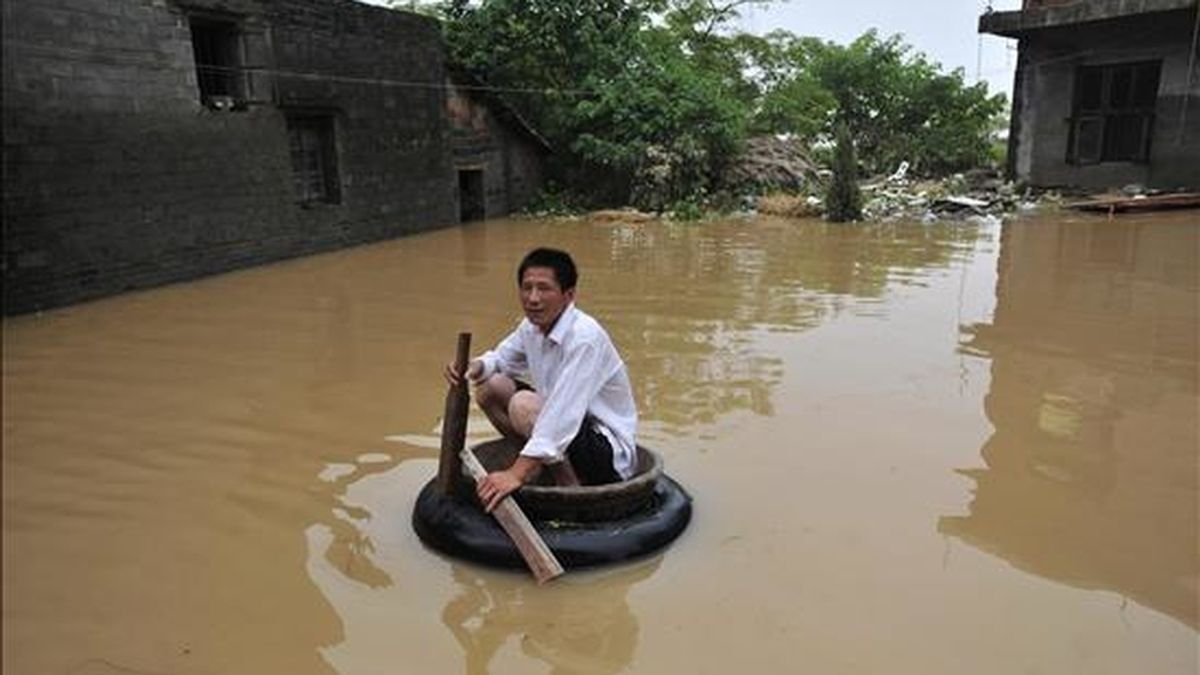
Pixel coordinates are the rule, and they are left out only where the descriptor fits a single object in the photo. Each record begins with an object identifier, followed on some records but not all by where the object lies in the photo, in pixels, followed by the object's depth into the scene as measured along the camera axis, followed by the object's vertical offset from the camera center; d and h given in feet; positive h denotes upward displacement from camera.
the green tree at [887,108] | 75.05 +3.08
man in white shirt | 10.89 -2.94
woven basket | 10.98 -4.07
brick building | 28.89 +0.78
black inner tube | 10.98 -4.51
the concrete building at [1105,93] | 51.37 +2.81
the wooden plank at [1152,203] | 47.09 -3.09
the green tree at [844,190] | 49.96 -2.30
